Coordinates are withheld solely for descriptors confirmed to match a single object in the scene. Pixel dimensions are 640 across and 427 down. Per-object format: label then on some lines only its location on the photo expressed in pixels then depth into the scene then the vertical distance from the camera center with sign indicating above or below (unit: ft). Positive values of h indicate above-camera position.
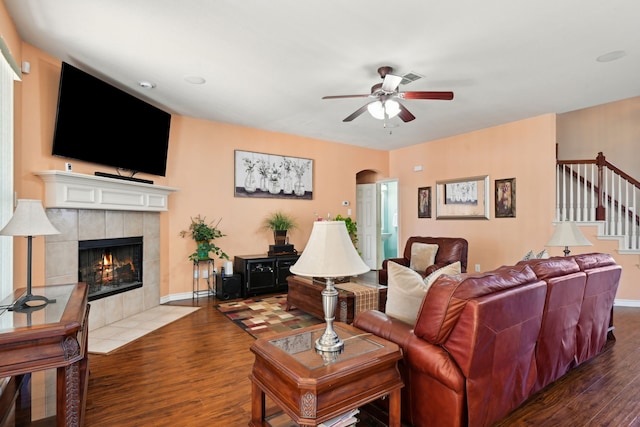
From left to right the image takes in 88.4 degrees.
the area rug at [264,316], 11.86 -4.01
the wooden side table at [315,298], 11.16 -3.06
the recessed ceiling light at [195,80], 11.81 +4.99
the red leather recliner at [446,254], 15.58 -1.82
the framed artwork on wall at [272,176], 18.10 +2.36
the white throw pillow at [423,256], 16.11 -1.95
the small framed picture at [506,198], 17.24 +1.02
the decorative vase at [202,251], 15.75 -1.66
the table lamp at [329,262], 5.31 -0.75
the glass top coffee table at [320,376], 4.53 -2.38
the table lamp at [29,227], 6.28 -0.21
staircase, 14.66 +0.83
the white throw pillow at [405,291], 6.64 -1.52
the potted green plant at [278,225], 18.33 -0.48
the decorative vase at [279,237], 18.30 -1.14
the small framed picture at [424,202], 21.44 +0.98
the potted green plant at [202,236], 15.85 -0.97
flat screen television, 10.59 +3.32
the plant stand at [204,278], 16.49 -3.13
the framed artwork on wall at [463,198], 18.61 +1.12
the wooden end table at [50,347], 4.75 -1.96
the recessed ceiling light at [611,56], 10.11 +5.08
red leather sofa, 5.39 -2.26
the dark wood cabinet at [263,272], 16.31 -2.82
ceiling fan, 10.36 +3.93
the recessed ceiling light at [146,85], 12.30 +4.98
